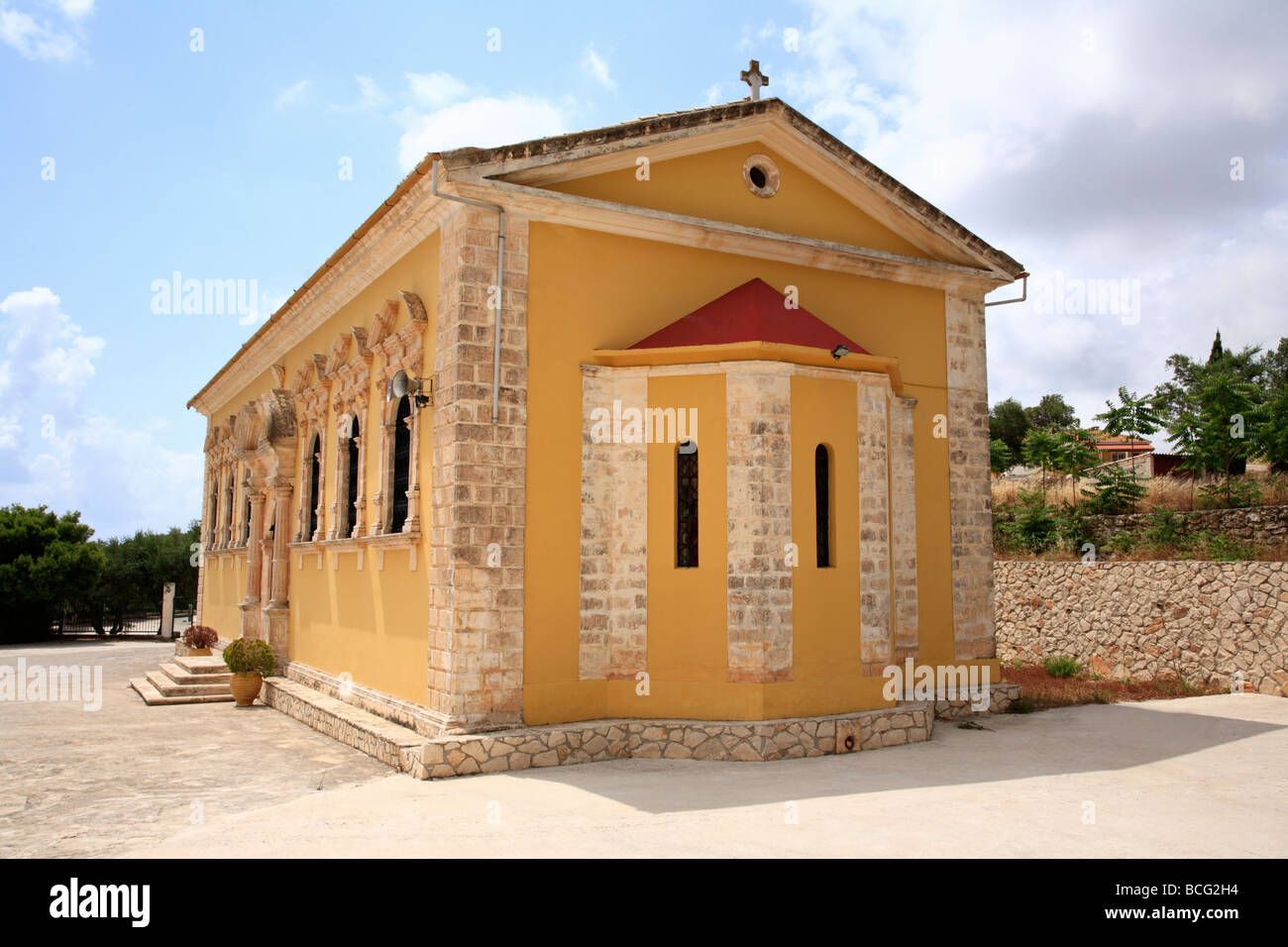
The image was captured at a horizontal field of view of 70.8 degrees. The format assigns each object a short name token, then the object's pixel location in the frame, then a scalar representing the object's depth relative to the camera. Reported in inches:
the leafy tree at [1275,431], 685.9
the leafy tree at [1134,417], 833.5
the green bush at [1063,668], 586.7
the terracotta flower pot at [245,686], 524.7
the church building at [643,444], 349.1
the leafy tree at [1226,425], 747.4
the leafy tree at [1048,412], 1791.3
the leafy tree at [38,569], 1076.5
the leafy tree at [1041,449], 858.8
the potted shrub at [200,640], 641.0
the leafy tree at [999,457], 1022.6
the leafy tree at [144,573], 1358.3
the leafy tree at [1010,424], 1737.2
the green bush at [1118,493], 704.4
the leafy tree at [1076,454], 797.9
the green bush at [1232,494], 628.7
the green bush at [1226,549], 573.0
